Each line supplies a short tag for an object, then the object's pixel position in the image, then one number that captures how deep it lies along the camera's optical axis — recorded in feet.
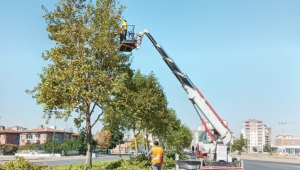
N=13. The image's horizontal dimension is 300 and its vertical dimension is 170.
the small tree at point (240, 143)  421.05
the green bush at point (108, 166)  40.83
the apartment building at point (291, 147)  517.96
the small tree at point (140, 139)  262.30
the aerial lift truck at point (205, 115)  60.29
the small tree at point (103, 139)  289.53
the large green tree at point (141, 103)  56.61
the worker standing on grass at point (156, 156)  40.42
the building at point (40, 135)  315.78
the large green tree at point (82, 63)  51.67
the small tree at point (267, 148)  517.47
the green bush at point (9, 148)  238.89
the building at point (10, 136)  319.06
